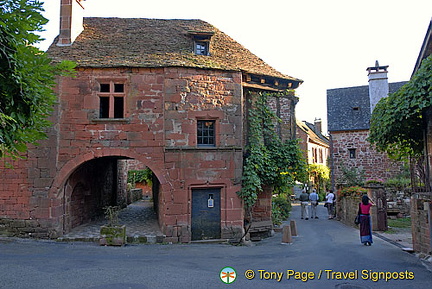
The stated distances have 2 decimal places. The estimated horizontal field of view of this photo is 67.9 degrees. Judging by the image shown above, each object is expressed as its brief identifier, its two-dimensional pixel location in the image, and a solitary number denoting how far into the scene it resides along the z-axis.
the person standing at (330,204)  17.44
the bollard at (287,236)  10.91
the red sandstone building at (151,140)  10.78
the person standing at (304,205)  16.64
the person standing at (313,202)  17.41
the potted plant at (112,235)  9.98
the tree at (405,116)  7.41
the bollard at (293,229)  12.45
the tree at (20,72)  5.08
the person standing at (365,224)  9.99
